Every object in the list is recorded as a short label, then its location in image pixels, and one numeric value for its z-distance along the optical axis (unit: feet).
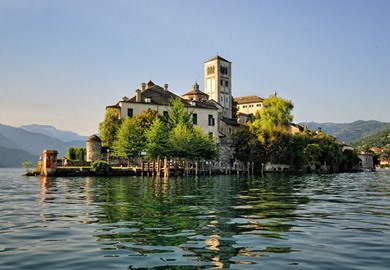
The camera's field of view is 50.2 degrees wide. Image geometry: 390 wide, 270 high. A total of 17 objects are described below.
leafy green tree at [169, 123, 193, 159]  211.20
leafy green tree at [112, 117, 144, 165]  211.41
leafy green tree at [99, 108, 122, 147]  232.53
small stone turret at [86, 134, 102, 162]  218.18
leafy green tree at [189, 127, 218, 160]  214.28
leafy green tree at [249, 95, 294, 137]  265.13
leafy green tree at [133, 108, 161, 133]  226.79
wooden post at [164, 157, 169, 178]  190.92
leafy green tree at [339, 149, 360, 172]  329.72
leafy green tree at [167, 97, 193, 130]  227.69
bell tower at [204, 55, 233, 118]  387.34
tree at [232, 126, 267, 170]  260.42
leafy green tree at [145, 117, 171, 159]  204.85
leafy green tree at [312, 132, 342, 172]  291.38
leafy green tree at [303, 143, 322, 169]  279.08
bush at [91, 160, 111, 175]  188.96
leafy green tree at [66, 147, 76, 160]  232.94
